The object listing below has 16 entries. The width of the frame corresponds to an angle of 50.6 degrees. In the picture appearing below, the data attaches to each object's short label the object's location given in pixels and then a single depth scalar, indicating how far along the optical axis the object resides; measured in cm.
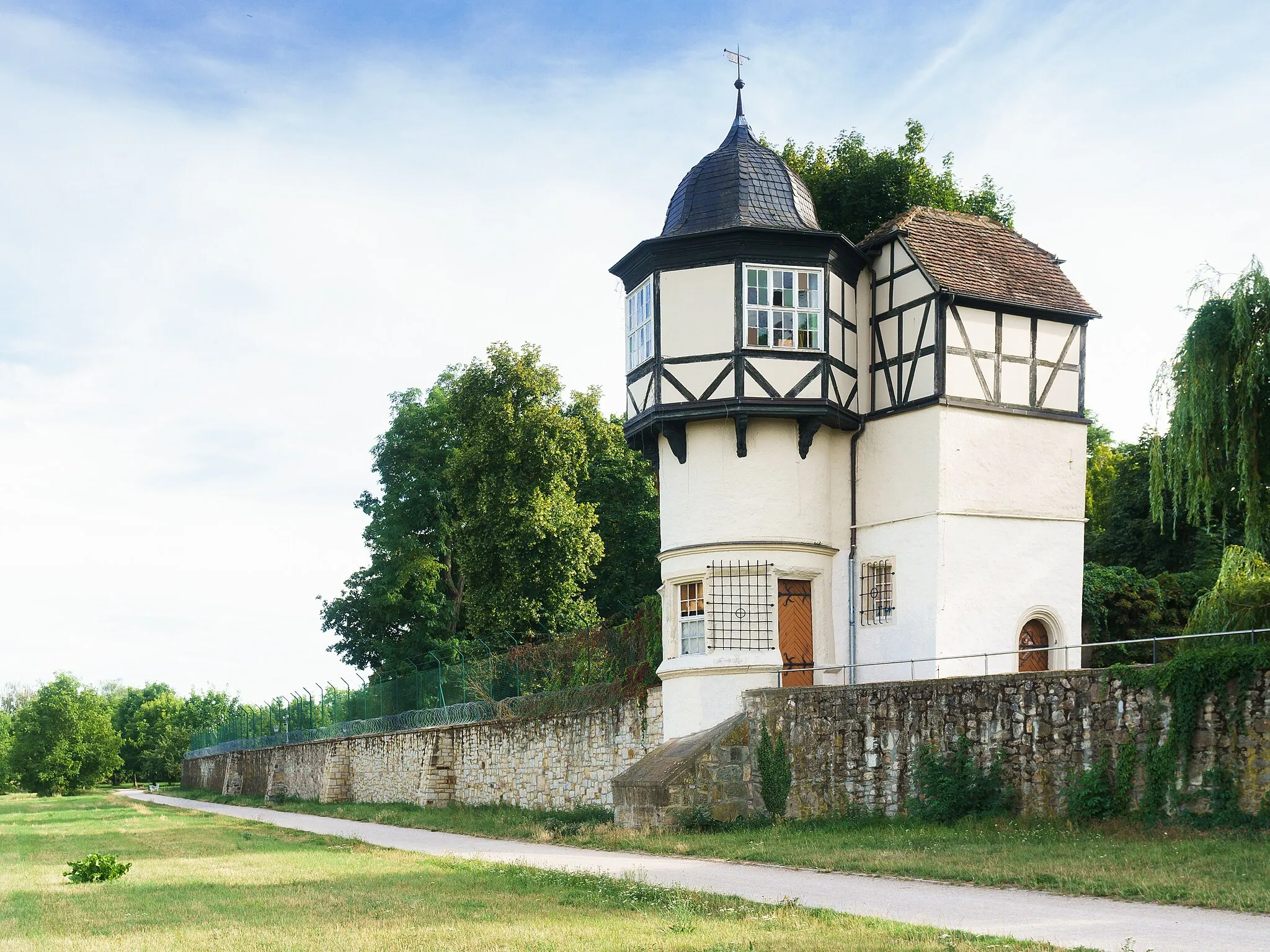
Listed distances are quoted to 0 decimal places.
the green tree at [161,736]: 10938
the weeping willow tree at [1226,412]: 1521
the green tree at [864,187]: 2803
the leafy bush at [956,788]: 1750
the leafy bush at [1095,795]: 1582
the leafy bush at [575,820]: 2184
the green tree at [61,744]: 8588
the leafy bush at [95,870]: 1574
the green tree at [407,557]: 4450
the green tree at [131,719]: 11262
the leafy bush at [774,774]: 2036
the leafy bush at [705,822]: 2005
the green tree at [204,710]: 11431
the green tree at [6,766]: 8906
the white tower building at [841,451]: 2225
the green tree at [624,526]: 4531
